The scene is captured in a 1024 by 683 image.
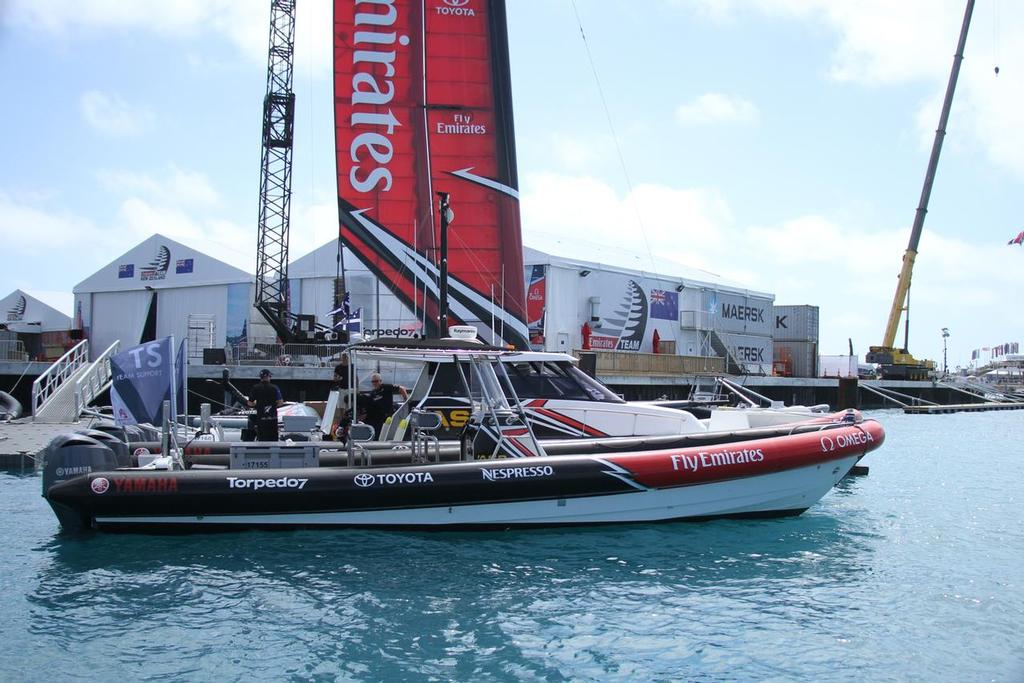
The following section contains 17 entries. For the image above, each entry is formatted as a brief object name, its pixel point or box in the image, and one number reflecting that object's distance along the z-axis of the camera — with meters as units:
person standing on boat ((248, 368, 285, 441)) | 10.67
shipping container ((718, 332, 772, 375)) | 45.00
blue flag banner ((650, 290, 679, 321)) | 40.31
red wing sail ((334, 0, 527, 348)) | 13.62
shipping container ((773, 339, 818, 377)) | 51.47
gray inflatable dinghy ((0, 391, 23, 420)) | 21.10
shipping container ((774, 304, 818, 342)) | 51.88
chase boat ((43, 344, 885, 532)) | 8.98
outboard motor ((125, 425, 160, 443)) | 12.93
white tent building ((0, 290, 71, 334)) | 46.53
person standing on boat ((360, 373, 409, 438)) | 11.42
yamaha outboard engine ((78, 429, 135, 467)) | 10.26
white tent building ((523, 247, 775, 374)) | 35.28
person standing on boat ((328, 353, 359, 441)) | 11.11
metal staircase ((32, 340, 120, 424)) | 21.42
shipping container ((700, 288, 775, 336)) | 43.81
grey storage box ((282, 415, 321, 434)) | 10.41
